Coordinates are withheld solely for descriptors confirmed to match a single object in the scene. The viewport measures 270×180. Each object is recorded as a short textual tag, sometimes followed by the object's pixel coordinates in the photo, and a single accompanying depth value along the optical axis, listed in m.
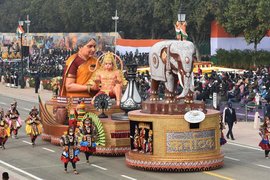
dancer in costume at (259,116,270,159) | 27.47
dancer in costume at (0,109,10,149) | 30.67
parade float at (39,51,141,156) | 28.22
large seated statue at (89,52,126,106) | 31.00
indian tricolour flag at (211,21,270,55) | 78.12
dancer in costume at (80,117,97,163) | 26.78
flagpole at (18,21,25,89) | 66.14
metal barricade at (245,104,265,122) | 37.72
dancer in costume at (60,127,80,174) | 25.30
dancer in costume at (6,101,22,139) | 33.50
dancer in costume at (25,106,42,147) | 31.53
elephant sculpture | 25.67
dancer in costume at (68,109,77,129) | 28.38
